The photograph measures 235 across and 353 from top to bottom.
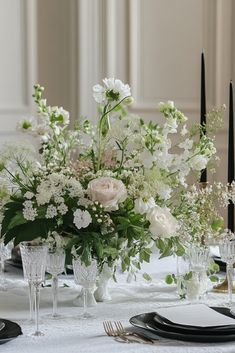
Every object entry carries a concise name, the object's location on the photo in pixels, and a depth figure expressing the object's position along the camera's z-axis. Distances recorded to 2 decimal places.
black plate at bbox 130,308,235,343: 2.62
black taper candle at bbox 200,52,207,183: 3.10
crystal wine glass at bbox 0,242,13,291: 3.22
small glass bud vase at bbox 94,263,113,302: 3.01
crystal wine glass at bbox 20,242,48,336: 2.73
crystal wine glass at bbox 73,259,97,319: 2.83
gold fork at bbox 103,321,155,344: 2.66
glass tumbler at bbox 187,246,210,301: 2.96
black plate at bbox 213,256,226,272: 3.41
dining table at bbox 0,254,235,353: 2.60
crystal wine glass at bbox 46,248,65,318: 2.87
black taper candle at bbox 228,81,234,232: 3.08
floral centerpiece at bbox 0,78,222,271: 2.86
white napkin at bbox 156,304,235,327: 2.70
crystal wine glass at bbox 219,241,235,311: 2.94
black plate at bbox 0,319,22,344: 2.63
